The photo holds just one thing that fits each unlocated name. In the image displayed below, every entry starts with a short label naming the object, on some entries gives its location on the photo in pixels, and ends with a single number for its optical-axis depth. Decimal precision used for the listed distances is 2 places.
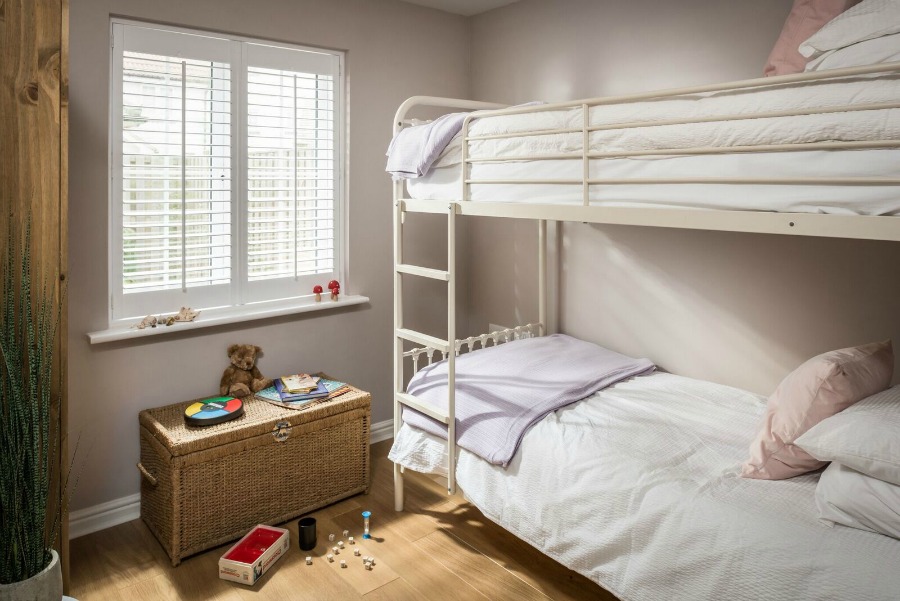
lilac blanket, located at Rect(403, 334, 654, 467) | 2.43
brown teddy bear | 3.05
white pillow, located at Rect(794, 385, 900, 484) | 1.57
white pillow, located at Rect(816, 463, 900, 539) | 1.56
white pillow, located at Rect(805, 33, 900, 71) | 1.61
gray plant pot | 1.86
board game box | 2.40
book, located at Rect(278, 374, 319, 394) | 3.04
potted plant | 1.88
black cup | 2.63
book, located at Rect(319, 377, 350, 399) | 3.08
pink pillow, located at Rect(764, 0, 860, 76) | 2.25
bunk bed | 1.55
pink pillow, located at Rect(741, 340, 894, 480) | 1.86
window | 2.78
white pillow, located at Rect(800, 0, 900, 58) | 1.68
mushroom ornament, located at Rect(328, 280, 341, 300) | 3.39
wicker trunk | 2.56
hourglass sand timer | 2.72
